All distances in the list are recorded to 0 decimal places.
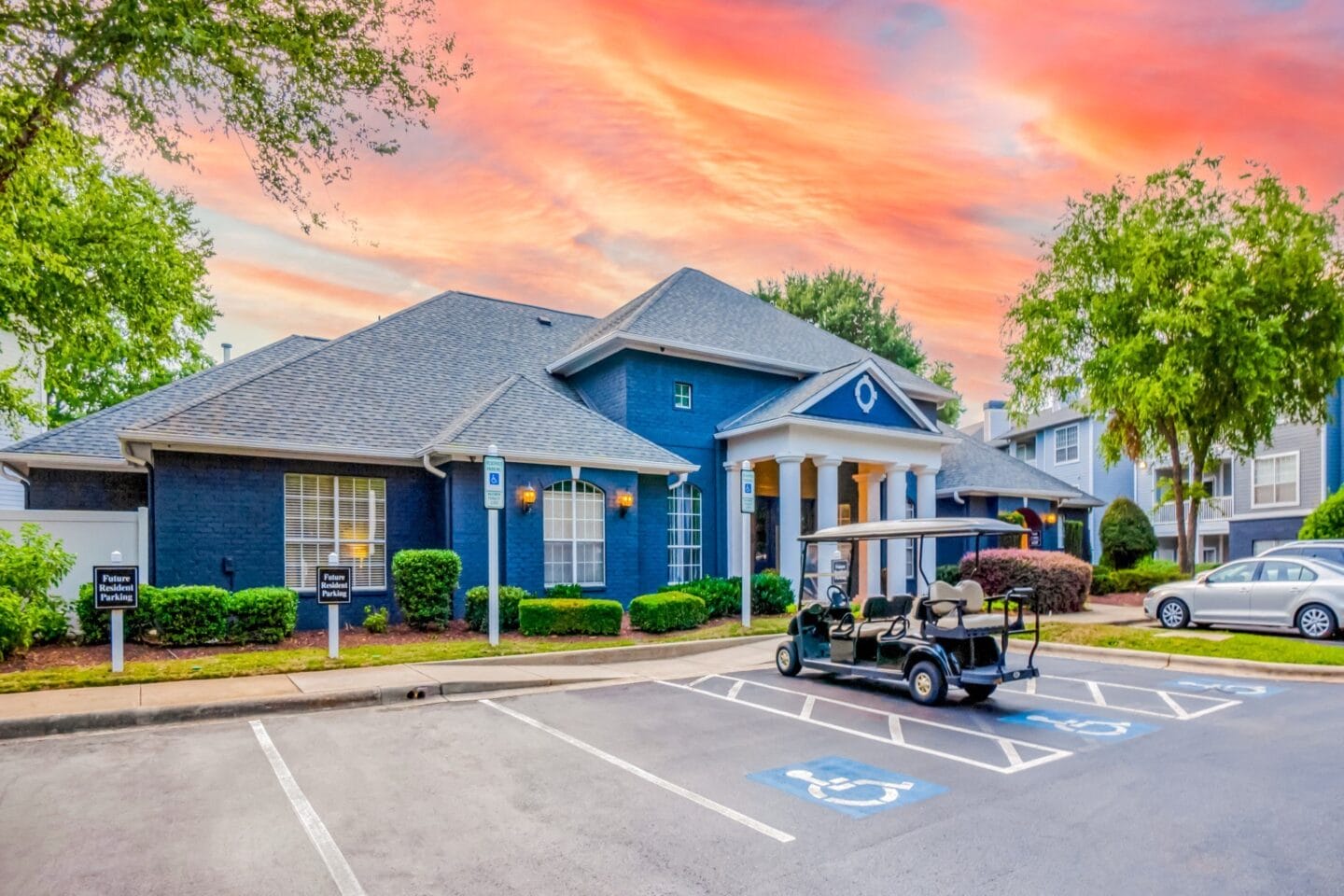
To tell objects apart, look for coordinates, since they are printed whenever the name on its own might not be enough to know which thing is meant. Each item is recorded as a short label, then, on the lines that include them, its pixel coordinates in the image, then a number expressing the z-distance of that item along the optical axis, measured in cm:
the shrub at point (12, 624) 1060
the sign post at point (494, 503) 1238
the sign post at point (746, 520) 1526
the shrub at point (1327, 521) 2188
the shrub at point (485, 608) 1427
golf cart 903
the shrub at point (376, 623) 1412
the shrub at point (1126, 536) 2575
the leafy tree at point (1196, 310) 2091
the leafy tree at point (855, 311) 3972
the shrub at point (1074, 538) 2948
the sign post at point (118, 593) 988
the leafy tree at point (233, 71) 890
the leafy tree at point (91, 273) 1441
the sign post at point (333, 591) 1124
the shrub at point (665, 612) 1424
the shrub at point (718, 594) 1650
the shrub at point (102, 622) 1238
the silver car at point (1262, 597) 1451
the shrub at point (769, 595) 1745
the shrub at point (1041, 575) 1825
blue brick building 1465
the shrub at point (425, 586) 1404
